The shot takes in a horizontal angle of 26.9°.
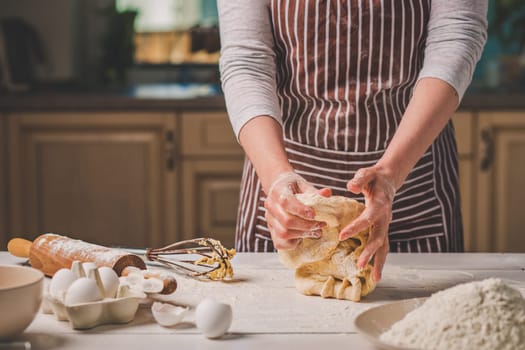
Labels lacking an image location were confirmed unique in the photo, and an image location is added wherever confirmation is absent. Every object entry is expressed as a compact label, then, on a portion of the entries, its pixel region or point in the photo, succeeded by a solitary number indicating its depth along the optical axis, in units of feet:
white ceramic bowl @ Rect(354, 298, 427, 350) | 4.54
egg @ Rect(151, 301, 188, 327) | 5.01
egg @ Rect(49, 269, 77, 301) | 5.06
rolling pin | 5.62
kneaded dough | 5.56
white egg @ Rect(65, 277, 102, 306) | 4.96
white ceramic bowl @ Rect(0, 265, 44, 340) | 4.63
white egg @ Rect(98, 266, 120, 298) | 5.10
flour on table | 4.44
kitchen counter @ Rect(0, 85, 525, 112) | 12.52
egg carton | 4.96
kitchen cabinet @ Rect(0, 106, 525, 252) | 12.69
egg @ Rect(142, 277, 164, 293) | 5.38
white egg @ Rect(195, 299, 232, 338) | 4.86
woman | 6.76
